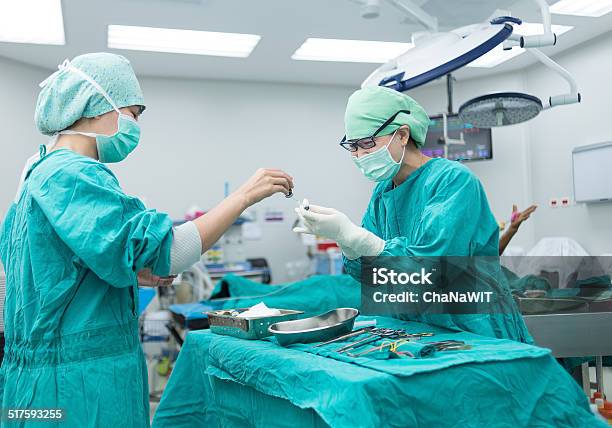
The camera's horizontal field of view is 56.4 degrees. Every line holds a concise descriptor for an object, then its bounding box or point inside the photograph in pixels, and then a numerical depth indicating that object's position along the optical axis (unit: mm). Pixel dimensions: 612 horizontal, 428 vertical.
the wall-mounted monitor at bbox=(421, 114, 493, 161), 6375
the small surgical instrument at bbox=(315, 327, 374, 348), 1632
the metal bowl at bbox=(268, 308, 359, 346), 1627
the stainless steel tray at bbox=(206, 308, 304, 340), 1792
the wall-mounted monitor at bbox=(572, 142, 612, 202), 5367
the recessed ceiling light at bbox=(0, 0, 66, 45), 4480
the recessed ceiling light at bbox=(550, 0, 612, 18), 4738
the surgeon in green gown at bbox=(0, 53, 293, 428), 1362
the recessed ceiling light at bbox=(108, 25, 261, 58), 5141
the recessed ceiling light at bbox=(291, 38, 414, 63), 5602
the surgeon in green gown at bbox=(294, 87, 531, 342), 1754
